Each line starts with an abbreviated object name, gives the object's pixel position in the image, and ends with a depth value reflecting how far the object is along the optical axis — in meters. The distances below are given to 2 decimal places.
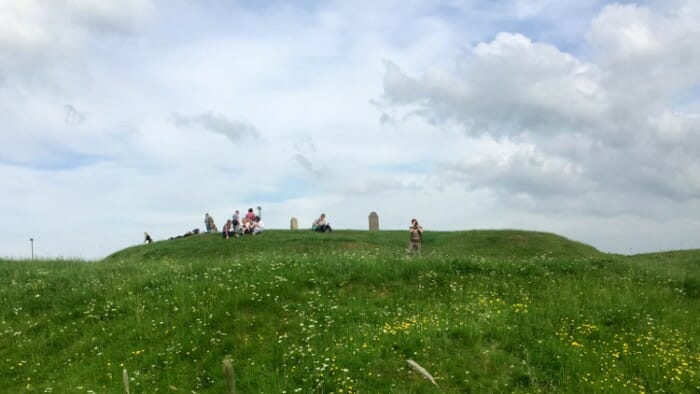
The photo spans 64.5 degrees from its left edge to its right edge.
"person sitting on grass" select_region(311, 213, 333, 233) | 42.94
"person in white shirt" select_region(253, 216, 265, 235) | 41.91
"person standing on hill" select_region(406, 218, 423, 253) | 27.92
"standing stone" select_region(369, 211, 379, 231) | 47.19
